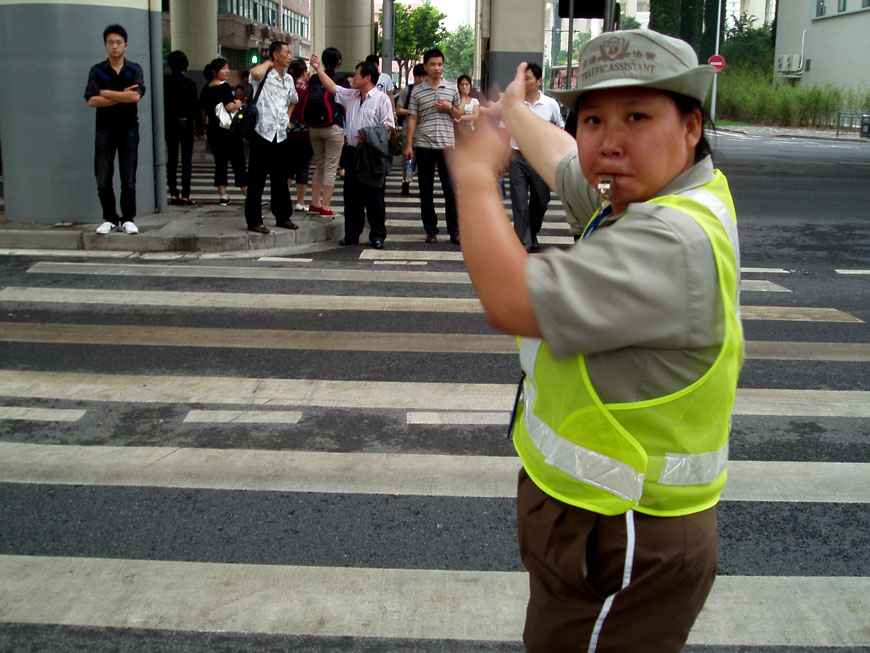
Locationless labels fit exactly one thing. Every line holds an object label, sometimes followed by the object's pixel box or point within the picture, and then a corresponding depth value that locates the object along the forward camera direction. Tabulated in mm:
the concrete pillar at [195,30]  28516
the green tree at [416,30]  85769
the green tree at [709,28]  62562
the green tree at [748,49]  73125
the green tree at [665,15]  62281
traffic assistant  1545
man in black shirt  9359
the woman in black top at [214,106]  12477
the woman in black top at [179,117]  12594
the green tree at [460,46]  129750
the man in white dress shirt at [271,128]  9914
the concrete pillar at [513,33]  18719
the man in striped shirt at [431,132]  10570
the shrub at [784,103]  50188
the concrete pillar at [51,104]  10008
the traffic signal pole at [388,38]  21906
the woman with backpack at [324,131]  10656
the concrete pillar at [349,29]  33250
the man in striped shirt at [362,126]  9992
